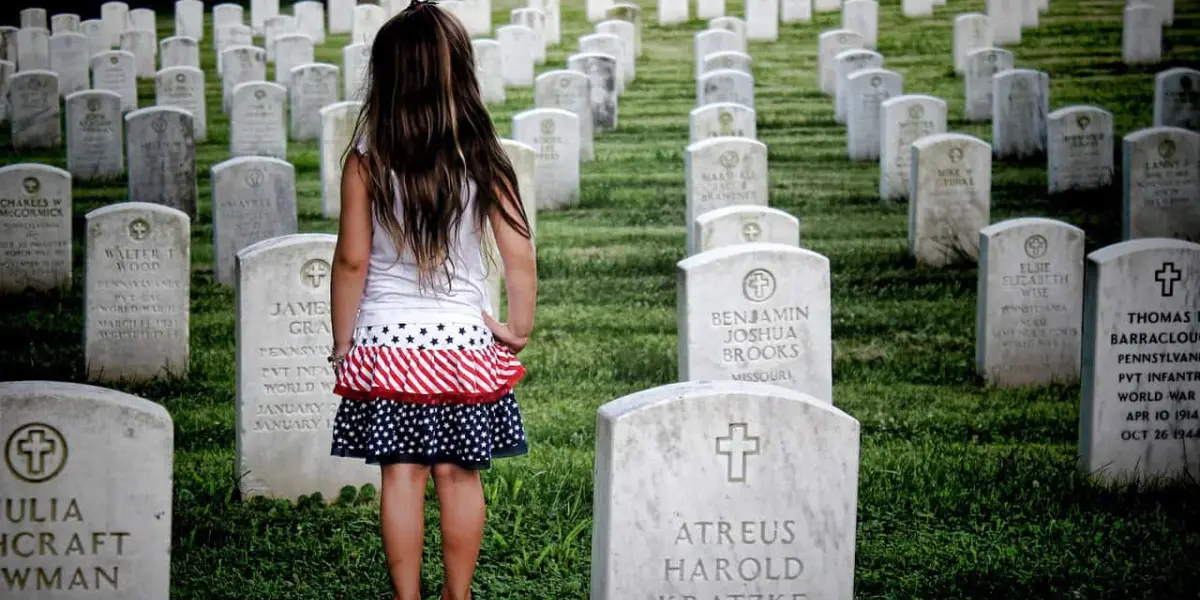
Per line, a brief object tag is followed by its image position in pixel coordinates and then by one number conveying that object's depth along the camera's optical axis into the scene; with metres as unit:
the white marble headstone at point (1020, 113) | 18.94
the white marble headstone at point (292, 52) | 25.31
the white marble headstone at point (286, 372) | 7.48
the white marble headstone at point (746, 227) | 10.07
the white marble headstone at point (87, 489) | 4.96
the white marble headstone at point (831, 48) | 24.59
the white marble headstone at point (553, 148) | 16.47
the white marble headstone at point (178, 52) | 25.94
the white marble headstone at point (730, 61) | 23.09
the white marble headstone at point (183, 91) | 21.36
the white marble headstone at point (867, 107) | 19.25
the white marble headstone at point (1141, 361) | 7.51
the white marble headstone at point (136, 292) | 9.91
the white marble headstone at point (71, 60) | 24.58
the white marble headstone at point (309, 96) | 21.39
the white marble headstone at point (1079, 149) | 16.53
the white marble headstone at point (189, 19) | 32.09
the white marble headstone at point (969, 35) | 25.50
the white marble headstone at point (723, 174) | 13.58
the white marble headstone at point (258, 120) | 18.97
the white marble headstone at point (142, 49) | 27.77
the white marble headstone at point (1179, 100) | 18.11
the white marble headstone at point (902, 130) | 16.59
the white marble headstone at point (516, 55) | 25.64
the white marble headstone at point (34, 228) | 12.30
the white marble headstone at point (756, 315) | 8.00
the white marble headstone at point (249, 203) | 12.91
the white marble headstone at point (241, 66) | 24.02
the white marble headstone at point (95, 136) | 17.95
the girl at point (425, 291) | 4.90
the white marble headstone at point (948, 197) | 13.48
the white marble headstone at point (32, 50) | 26.38
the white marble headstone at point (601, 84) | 21.78
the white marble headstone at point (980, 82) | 21.86
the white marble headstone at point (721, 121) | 17.17
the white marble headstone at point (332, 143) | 16.16
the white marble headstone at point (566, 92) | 19.83
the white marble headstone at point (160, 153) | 15.75
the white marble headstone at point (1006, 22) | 28.17
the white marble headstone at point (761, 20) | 29.75
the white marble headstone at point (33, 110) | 20.86
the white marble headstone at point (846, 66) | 21.77
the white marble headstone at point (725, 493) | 4.99
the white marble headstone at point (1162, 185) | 13.96
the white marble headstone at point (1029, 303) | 9.82
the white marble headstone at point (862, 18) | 28.69
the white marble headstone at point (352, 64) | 23.62
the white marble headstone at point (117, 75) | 22.91
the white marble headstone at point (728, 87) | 20.94
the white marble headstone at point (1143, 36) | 25.47
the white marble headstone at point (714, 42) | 25.98
